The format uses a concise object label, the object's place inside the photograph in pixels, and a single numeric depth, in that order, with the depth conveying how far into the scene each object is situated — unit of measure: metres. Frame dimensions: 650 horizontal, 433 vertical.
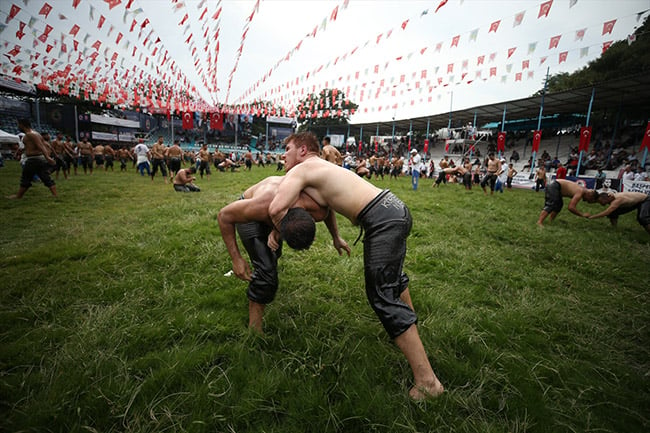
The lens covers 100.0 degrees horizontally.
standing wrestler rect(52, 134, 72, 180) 10.21
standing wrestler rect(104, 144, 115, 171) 15.04
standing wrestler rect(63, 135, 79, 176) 11.17
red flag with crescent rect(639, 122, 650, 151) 11.60
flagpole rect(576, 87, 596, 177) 15.06
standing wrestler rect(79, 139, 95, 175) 13.07
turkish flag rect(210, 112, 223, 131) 29.99
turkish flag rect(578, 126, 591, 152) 13.84
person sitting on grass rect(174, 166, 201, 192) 8.88
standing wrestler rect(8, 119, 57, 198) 6.12
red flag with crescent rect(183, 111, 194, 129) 30.48
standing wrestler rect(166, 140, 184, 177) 11.12
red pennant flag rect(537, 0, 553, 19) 4.90
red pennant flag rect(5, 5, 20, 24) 6.09
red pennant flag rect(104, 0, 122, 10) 5.27
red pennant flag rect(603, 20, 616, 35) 5.48
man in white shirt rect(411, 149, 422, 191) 11.51
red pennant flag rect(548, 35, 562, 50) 6.17
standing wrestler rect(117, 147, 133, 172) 16.18
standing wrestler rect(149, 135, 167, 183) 11.06
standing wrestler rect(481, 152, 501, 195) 10.89
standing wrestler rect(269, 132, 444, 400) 1.71
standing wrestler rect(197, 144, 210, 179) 13.30
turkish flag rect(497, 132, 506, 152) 16.33
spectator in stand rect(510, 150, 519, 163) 23.77
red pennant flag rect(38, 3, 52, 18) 6.84
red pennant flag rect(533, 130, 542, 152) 15.01
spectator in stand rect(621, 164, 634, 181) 12.46
